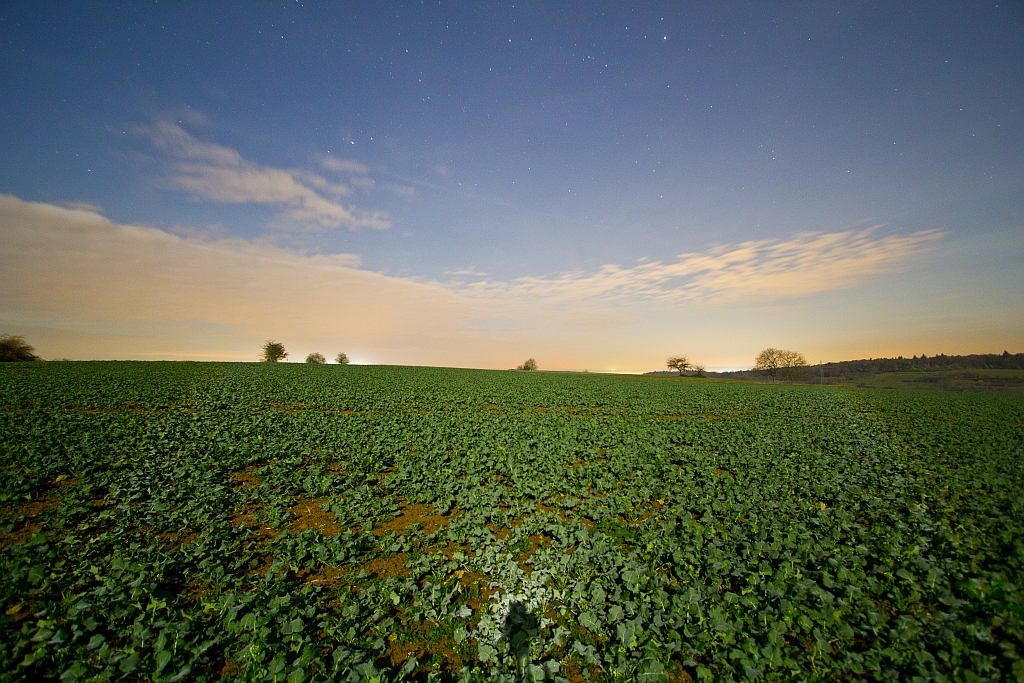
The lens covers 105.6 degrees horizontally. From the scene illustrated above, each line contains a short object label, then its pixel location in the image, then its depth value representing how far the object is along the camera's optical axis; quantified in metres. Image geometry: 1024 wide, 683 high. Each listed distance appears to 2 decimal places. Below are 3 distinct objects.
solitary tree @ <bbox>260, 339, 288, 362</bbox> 115.44
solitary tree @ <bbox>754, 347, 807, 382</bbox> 125.56
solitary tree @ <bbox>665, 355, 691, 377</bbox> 142.38
